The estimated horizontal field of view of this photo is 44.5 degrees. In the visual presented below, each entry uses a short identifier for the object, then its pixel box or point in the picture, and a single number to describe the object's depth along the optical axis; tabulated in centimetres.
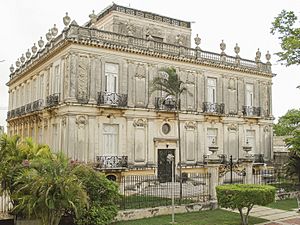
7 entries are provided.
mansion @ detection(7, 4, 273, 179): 1991
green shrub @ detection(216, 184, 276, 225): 1317
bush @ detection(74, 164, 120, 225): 1220
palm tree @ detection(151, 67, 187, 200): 1802
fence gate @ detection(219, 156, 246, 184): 2014
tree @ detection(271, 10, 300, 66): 1659
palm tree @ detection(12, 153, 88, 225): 1050
